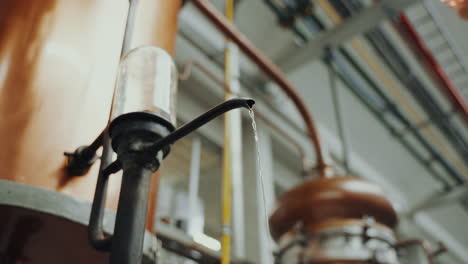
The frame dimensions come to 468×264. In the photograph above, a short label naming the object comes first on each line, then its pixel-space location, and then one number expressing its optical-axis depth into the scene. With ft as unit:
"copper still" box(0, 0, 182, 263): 1.83
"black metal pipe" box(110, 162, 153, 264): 1.34
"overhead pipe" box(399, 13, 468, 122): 8.22
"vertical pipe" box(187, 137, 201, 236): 8.07
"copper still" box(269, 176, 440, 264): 4.03
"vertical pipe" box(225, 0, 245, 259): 5.37
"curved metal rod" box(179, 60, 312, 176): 6.01
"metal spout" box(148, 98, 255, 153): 1.49
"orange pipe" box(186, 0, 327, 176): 4.29
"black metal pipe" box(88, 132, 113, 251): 1.55
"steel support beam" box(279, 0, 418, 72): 7.88
